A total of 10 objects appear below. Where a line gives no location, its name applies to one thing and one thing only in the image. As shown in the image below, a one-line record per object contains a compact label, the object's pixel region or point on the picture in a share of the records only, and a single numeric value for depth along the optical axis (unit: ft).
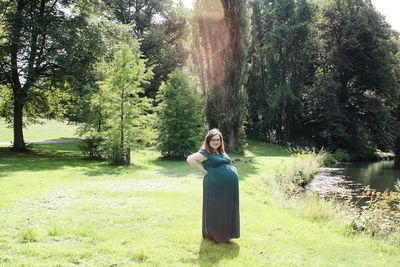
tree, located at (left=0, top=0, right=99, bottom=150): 82.43
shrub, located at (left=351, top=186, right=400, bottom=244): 31.48
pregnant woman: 25.27
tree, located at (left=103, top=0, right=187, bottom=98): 135.54
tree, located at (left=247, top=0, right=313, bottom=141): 137.39
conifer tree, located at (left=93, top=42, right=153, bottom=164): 69.51
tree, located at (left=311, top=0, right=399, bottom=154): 126.82
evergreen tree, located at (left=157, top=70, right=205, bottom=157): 83.56
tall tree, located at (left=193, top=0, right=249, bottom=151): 99.25
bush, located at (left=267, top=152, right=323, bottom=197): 55.92
